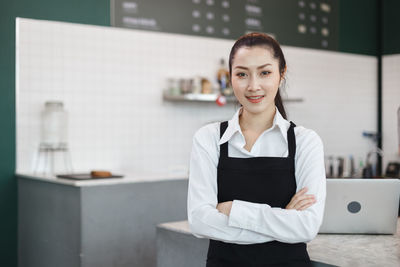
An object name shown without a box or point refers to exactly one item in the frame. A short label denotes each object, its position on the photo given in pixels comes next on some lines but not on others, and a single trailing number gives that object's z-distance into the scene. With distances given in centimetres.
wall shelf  416
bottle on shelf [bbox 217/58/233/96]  445
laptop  178
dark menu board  416
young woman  145
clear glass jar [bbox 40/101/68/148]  361
